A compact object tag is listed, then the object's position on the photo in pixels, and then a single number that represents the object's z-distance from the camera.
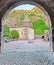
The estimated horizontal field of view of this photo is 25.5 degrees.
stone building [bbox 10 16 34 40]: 21.51
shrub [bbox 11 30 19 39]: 19.64
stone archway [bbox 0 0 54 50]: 6.61
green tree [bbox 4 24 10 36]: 18.07
